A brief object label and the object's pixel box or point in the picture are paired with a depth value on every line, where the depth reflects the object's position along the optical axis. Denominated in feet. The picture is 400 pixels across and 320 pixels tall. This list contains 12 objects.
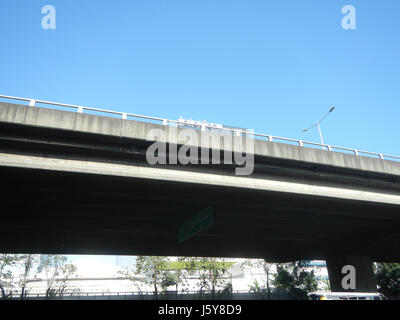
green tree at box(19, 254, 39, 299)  138.92
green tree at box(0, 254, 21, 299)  132.77
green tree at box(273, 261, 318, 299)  142.92
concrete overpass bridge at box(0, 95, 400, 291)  39.47
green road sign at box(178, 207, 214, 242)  44.25
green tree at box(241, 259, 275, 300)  153.29
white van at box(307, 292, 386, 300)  65.72
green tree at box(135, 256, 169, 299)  144.46
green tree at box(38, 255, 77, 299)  143.74
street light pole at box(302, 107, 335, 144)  76.09
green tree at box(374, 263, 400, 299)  142.00
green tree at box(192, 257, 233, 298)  145.38
